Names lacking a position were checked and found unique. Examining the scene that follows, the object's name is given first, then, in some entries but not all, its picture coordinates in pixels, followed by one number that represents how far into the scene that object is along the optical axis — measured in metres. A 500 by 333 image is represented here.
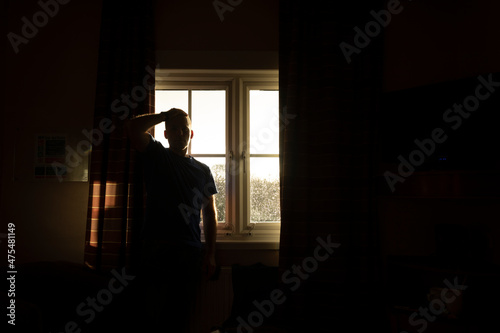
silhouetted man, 1.65
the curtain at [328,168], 2.16
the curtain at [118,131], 2.20
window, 2.48
